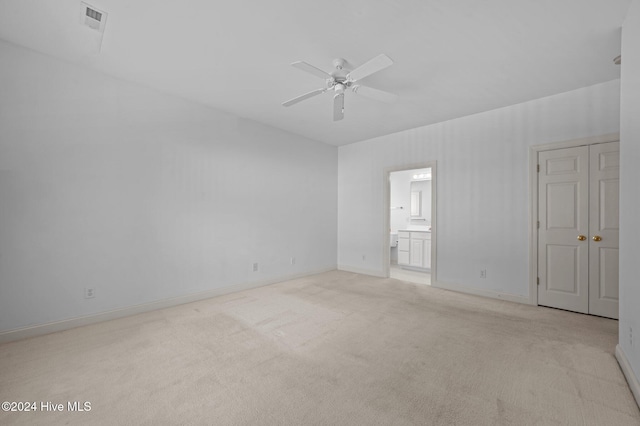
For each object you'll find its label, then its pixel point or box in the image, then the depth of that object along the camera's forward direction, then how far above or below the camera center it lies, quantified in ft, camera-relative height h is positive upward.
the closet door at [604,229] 9.88 -0.34
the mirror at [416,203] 22.79 +1.16
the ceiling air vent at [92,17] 6.61 +5.05
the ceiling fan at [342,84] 7.60 +4.22
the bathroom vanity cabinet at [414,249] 19.31 -2.43
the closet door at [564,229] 10.55 -0.40
